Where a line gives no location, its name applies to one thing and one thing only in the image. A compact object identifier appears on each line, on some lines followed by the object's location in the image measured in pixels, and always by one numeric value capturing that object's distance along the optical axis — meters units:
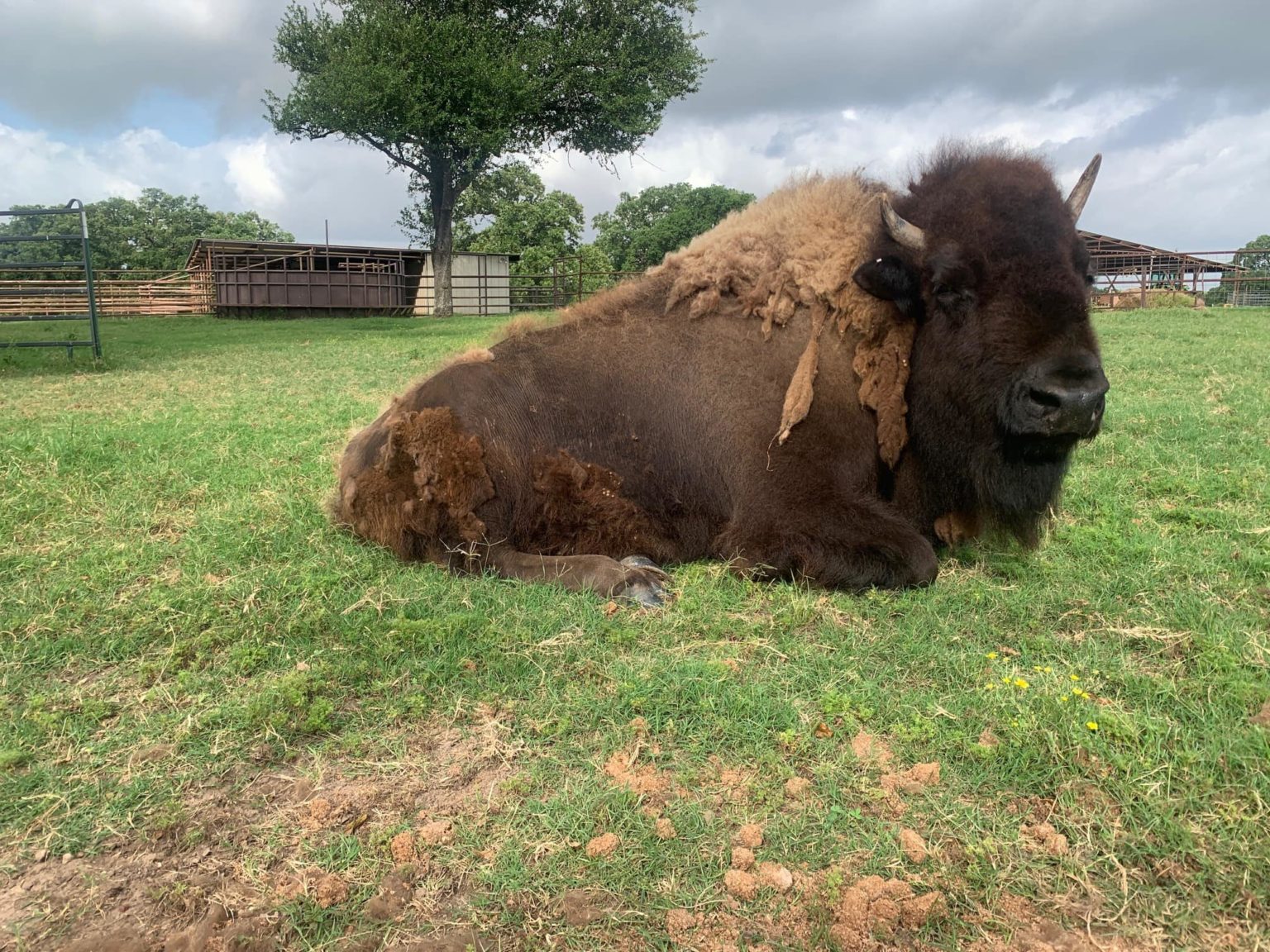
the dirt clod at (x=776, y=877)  1.95
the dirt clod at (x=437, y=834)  2.13
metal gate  13.26
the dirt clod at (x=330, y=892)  1.95
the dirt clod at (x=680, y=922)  1.84
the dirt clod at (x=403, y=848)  2.08
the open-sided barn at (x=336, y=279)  34.28
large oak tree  24.50
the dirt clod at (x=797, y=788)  2.27
